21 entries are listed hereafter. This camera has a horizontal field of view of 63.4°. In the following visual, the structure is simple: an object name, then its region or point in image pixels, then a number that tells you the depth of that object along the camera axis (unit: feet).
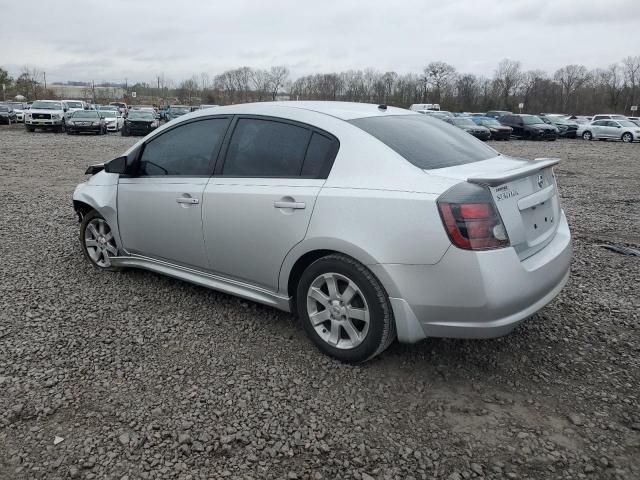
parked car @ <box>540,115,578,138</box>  112.27
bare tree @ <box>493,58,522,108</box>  240.12
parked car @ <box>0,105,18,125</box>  112.98
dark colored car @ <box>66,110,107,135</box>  91.04
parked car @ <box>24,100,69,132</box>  96.17
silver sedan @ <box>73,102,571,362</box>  9.45
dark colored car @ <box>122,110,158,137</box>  93.97
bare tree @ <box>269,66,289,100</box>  289.51
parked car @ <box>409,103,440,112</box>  148.72
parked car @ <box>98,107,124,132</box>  102.91
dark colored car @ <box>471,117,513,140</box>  98.94
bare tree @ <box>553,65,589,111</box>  248.32
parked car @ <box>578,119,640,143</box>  100.68
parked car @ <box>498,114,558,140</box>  101.86
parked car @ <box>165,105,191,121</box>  119.05
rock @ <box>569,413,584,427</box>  9.24
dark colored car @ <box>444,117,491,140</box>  92.32
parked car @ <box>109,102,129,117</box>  146.10
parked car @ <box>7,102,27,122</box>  118.01
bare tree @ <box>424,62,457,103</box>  255.43
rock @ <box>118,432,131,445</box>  8.73
